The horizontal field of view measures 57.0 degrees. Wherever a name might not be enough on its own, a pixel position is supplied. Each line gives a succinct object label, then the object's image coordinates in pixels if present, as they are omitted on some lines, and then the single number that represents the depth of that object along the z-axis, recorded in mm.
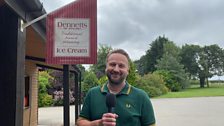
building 2221
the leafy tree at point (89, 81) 19671
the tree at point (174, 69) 37020
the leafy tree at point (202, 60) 47315
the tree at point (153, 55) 48077
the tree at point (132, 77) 16227
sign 2613
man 1565
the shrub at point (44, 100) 16525
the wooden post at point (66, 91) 3167
